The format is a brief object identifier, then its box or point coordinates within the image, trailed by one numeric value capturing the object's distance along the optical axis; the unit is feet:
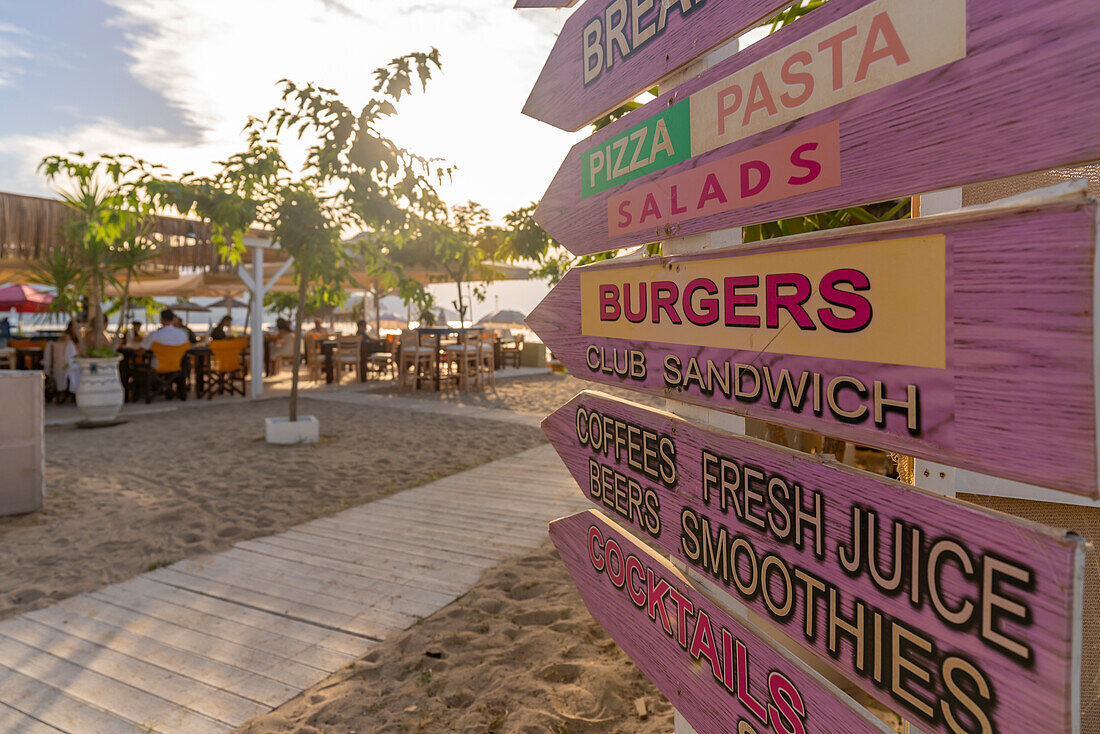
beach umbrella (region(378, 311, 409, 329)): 74.18
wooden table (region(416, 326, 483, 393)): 35.75
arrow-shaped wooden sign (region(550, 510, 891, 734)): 2.71
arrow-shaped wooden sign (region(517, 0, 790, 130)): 3.12
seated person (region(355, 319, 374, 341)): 48.53
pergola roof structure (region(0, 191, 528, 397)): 31.04
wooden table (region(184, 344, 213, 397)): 32.14
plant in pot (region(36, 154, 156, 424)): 23.66
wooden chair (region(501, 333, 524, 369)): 52.70
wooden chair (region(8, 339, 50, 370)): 30.68
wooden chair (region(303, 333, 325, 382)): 43.52
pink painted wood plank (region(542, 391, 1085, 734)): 1.72
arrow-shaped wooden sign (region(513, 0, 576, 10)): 4.62
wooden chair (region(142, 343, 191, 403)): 29.84
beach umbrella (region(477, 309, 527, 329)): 72.08
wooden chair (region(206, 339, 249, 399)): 32.19
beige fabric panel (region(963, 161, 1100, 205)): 3.71
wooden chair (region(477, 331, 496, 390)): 37.39
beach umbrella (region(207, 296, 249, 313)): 56.90
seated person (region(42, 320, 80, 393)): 29.30
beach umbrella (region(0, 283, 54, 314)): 37.86
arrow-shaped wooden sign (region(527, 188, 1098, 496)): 1.69
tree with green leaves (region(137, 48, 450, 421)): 18.88
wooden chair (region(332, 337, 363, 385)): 39.14
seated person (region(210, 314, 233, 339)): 40.22
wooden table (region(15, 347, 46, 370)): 30.50
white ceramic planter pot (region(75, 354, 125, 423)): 23.75
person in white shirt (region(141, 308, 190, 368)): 29.40
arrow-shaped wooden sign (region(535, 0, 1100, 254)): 1.75
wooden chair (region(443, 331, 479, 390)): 36.30
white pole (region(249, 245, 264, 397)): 33.12
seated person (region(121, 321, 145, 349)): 39.37
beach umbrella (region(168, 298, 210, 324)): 53.97
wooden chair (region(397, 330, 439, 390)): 35.27
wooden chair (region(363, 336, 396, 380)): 41.24
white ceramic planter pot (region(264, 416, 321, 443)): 20.61
